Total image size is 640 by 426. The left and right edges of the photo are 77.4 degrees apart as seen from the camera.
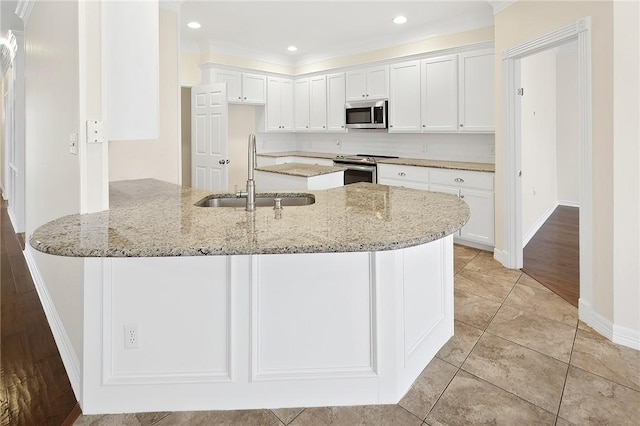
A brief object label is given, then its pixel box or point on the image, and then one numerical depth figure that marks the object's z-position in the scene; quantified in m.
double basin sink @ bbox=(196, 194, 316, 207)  2.60
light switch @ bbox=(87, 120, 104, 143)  1.97
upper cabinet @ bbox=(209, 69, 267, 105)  5.86
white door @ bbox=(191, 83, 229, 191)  5.20
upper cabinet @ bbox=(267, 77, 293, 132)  6.57
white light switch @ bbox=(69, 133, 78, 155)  2.04
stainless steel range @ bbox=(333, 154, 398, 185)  5.31
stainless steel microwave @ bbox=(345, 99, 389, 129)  5.53
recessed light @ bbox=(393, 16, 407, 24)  4.72
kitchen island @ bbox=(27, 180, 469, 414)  1.78
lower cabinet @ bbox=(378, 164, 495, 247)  4.23
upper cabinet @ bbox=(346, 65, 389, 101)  5.53
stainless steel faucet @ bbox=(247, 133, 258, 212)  2.11
